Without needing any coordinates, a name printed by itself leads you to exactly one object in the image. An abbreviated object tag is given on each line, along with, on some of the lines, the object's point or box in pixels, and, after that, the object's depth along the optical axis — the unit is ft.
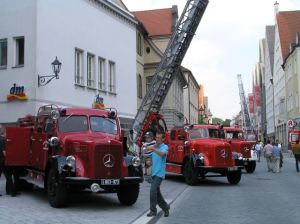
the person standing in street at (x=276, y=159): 86.12
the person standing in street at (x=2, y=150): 46.34
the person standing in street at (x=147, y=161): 63.99
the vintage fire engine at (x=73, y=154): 37.93
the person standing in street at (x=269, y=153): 87.76
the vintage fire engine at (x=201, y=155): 60.18
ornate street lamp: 75.61
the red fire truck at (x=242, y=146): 79.66
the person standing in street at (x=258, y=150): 131.43
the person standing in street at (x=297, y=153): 86.15
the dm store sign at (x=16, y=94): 76.72
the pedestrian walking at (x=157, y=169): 34.27
